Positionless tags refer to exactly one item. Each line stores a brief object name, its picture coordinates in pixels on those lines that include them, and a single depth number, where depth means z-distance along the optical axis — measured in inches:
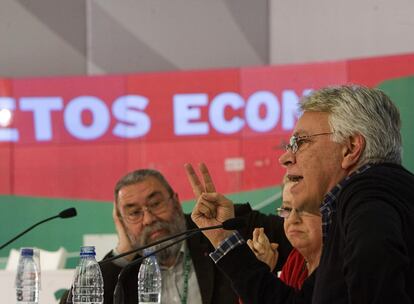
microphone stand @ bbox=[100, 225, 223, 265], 155.9
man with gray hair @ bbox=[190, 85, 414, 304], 103.0
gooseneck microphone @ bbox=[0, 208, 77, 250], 221.5
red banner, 455.2
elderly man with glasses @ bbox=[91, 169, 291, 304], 247.1
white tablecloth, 274.7
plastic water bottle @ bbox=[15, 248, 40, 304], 254.4
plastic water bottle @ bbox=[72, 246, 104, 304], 205.2
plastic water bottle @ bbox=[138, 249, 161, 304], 238.5
